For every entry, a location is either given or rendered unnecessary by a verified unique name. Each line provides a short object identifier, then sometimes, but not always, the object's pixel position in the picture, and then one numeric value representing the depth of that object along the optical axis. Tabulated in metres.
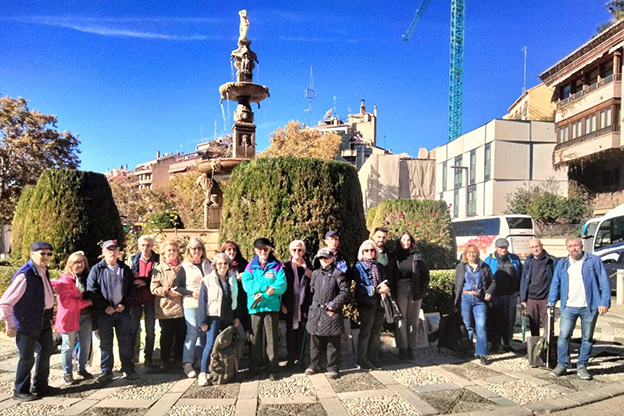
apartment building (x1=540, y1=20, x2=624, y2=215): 23.80
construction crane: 64.00
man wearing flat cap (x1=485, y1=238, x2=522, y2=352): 6.20
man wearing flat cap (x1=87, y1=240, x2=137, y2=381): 4.90
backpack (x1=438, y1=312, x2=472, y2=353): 5.93
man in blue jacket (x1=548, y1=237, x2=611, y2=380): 5.07
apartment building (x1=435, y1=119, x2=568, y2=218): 33.00
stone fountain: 11.76
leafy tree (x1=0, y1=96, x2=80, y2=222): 21.70
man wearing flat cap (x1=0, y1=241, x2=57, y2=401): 4.27
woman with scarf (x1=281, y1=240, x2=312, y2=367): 5.28
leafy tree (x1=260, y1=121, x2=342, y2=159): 33.81
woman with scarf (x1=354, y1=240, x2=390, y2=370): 5.25
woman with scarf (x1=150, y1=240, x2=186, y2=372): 5.09
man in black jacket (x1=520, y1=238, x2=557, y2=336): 5.99
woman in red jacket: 4.73
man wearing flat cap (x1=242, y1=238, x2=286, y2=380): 5.01
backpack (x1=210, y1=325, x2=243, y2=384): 4.76
